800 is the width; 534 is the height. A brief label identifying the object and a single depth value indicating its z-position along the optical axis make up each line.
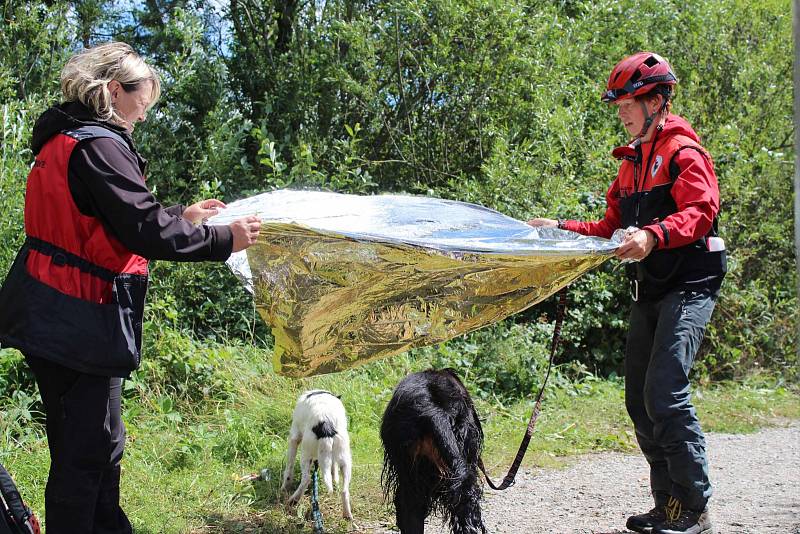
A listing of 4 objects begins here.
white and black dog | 4.73
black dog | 3.70
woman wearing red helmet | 3.91
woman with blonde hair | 2.96
